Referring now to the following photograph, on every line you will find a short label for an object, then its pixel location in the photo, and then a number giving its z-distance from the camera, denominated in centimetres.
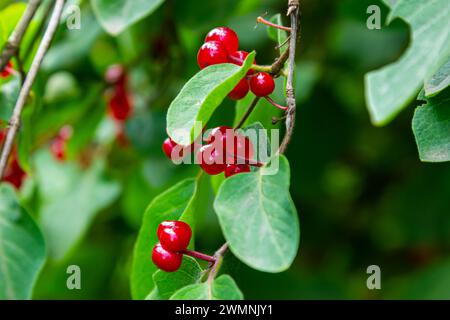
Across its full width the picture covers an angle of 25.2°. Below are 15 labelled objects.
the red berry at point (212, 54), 26
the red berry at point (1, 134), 41
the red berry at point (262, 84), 26
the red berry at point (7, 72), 34
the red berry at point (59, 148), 56
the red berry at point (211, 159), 26
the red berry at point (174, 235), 26
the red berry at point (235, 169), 26
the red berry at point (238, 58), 26
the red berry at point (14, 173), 43
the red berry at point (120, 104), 50
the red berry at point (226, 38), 27
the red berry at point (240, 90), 26
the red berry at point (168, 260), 26
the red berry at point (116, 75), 50
